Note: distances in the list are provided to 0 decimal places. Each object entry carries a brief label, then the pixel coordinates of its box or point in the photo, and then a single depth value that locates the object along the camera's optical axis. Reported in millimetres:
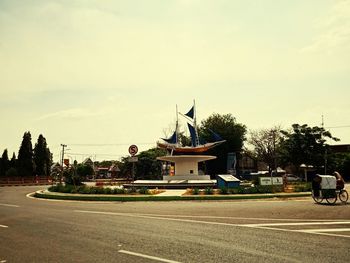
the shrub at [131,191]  28344
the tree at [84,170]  83462
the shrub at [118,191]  28578
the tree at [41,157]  78875
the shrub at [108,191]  28497
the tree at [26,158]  73625
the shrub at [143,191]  27891
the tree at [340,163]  59662
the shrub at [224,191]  26969
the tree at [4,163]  81125
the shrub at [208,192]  26656
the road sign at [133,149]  26469
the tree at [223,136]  78688
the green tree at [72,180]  42194
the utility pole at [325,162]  57547
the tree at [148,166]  87375
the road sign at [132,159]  25511
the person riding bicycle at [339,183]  20809
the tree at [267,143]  77250
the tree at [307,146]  59375
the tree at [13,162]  80425
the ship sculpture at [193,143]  46781
